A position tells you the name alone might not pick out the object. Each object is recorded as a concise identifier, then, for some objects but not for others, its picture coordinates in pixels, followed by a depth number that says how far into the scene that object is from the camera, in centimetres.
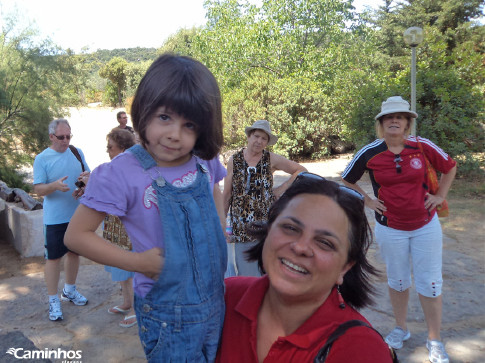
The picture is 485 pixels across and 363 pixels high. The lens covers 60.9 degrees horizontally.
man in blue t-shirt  406
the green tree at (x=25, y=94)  1028
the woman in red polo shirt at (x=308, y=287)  126
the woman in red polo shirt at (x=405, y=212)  321
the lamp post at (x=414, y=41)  761
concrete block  587
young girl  137
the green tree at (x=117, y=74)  3641
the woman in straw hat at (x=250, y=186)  377
